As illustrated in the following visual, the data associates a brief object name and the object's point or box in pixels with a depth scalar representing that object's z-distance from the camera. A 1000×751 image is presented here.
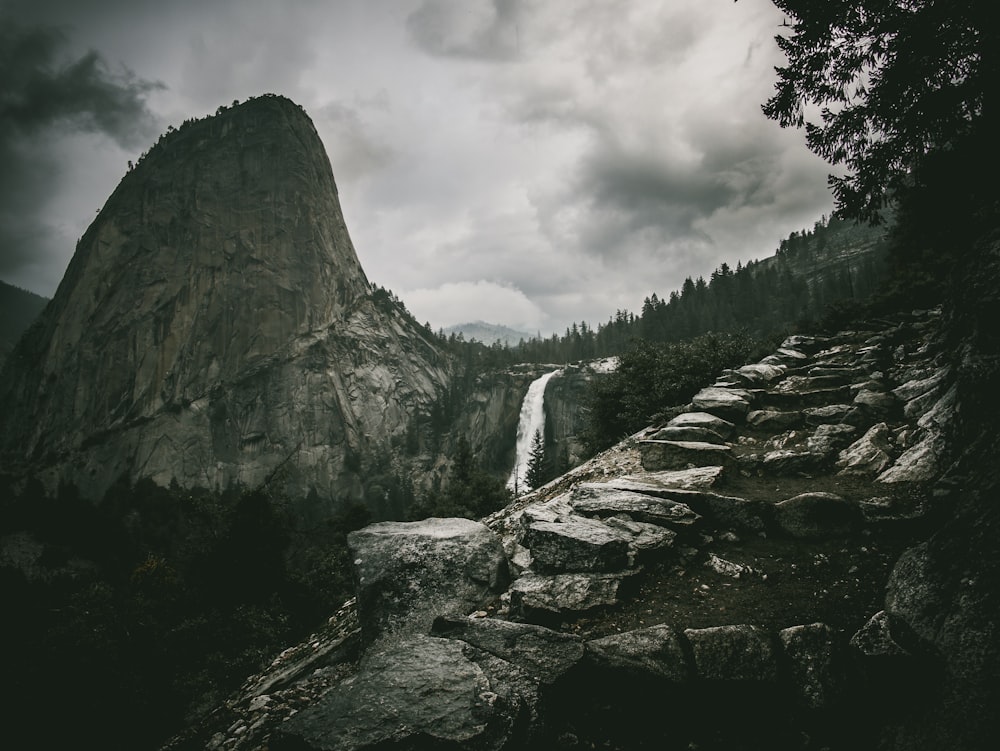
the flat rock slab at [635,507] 5.47
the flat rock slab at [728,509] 5.36
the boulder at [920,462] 5.33
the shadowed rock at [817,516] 4.90
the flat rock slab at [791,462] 6.84
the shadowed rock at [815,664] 3.22
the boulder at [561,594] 4.32
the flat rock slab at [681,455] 7.66
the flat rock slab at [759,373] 11.55
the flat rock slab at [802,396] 9.34
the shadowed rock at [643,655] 3.41
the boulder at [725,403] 9.77
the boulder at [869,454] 6.13
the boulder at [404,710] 2.89
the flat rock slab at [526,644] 3.50
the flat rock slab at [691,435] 8.73
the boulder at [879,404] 7.76
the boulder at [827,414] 8.18
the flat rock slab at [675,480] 6.38
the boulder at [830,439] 7.18
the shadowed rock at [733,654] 3.39
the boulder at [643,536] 4.96
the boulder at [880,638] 3.14
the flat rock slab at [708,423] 9.04
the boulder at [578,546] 4.80
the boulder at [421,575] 4.78
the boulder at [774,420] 8.93
